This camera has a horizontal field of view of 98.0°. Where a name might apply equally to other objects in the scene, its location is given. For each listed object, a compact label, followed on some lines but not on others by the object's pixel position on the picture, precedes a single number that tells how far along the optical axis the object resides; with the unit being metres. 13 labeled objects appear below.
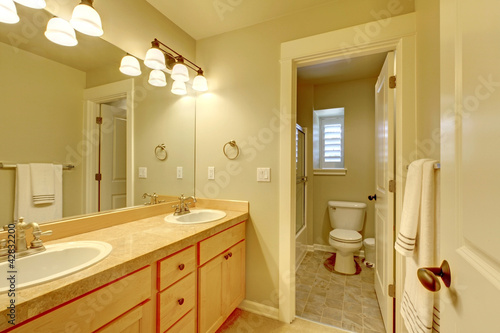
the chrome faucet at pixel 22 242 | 0.90
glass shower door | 2.85
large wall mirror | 1.02
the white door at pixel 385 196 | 1.54
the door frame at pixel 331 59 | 1.42
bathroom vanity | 0.69
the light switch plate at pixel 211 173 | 2.04
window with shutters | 3.24
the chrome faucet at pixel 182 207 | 1.78
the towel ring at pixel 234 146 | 1.93
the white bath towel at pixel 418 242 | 0.90
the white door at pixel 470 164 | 0.39
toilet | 2.39
